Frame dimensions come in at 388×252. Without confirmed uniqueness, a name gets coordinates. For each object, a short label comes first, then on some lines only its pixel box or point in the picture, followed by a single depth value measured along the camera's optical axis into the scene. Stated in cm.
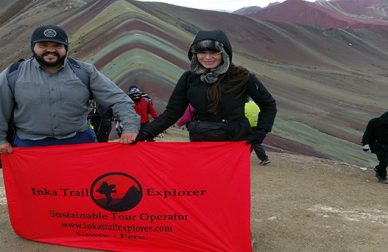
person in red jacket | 924
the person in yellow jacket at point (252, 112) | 777
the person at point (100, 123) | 883
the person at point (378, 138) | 772
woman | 410
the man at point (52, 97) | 412
